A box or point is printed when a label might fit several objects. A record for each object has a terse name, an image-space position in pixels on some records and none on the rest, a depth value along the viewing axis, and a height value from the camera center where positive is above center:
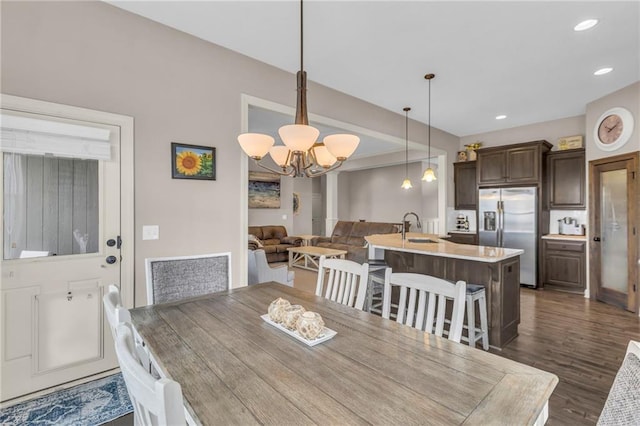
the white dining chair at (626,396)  0.68 -0.44
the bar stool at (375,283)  3.17 -0.77
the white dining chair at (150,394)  0.62 -0.40
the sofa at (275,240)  6.98 -0.69
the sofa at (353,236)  6.62 -0.62
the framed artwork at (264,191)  7.49 +0.57
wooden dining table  0.82 -0.55
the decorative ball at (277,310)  1.43 -0.47
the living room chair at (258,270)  3.59 -0.69
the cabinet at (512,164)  4.98 +0.86
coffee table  5.97 -0.94
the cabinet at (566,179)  4.80 +0.55
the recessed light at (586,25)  2.50 +1.60
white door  1.99 -0.25
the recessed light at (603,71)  3.37 +1.62
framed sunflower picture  2.63 +0.47
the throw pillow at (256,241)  6.09 -0.58
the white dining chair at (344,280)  1.87 -0.46
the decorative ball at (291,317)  1.36 -0.48
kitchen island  2.80 -0.59
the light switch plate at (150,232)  2.48 -0.16
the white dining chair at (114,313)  1.11 -0.39
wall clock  3.85 +1.13
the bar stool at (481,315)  2.56 -0.91
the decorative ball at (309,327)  1.26 -0.49
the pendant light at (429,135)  3.49 +1.42
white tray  1.25 -0.53
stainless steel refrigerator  4.96 -0.17
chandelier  1.67 +0.42
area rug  1.87 -1.29
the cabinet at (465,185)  5.96 +0.56
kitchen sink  3.84 -0.36
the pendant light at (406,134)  4.95 +1.32
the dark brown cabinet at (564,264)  4.62 -0.83
